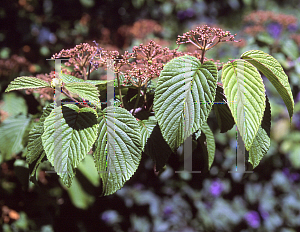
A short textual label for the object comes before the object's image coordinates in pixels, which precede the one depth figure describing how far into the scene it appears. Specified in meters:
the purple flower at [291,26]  1.93
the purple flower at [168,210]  2.28
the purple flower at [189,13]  2.96
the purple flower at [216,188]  2.41
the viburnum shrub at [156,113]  0.83
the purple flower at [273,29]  2.13
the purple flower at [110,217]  2.21
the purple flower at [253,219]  2.45
